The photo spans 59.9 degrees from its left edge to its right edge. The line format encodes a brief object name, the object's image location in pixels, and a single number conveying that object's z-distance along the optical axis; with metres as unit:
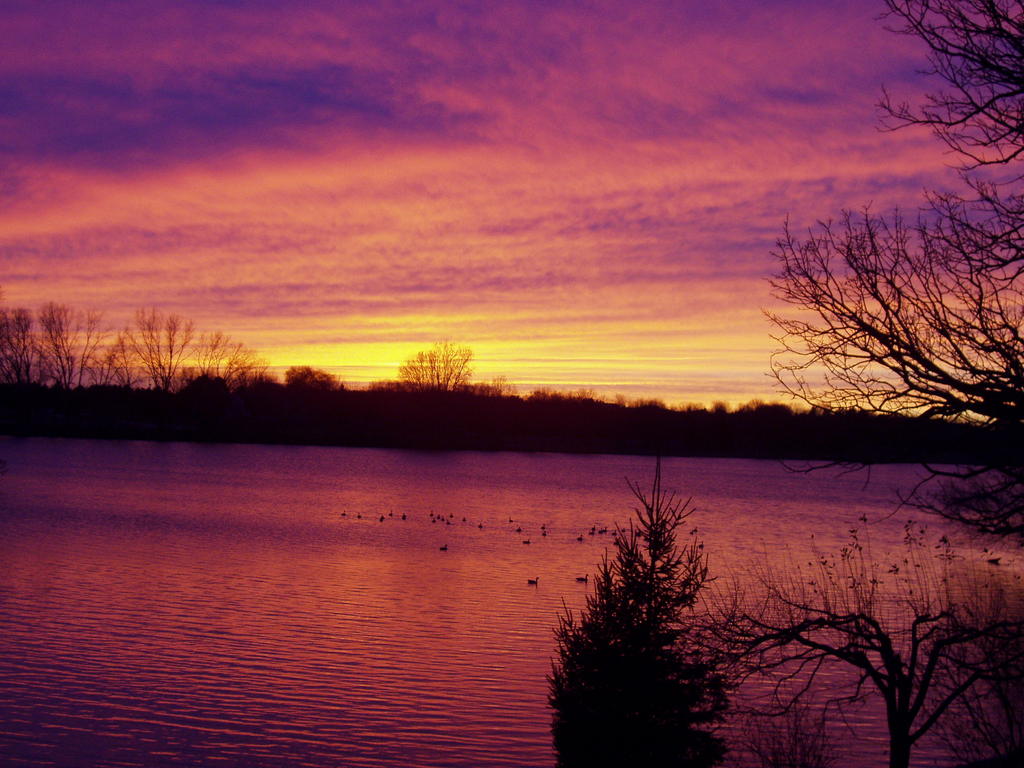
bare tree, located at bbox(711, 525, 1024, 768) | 8.11
